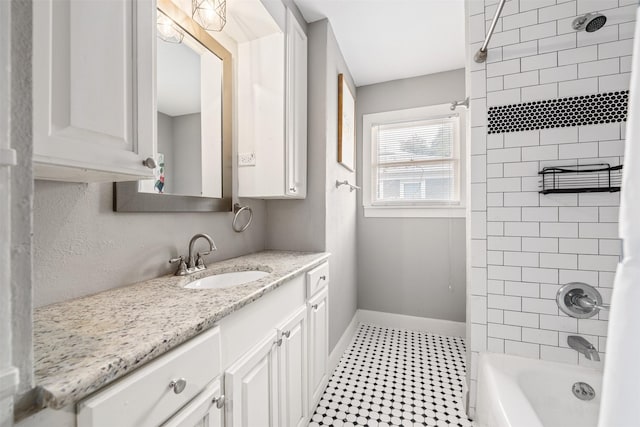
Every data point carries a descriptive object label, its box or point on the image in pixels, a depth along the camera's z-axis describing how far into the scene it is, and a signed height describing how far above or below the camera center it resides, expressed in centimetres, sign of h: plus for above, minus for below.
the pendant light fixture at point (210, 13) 130 +97
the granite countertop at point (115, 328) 45 -27
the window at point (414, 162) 259 +49
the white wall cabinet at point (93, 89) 56 +29
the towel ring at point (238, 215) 163 -2
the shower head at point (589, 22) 122 +87
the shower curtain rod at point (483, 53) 135 +85
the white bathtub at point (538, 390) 109 -77
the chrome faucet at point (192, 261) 119 -22
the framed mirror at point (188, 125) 119 +45
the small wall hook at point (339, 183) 219 +24
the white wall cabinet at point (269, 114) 161 +60
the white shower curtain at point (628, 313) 38 -15
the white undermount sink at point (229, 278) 126 -33
